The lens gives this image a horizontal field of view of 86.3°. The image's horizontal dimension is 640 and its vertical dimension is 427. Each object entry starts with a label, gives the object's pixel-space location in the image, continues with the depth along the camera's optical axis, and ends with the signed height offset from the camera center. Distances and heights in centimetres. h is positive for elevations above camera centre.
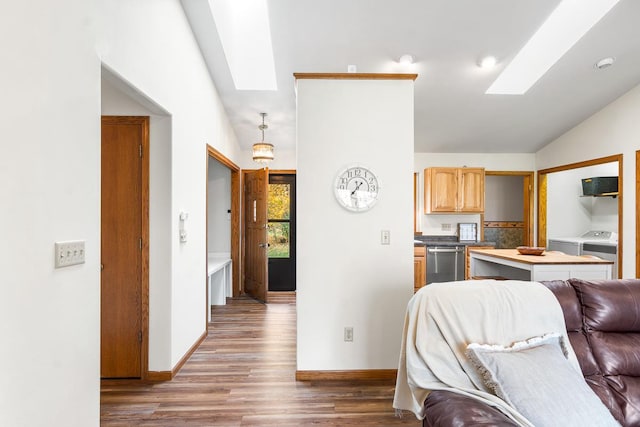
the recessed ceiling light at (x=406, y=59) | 367 +167
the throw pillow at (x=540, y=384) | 132 -71
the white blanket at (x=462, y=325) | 158 -55
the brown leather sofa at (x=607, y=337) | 156 -62
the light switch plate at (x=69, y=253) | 157 -19
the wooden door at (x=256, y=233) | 515 -32
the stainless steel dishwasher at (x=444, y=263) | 544 -80
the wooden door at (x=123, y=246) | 279 -27
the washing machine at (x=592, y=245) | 517 -51
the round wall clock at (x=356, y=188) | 282 +21
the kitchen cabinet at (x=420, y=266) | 535 -83
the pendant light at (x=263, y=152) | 454 +82
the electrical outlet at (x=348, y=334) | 284 -101
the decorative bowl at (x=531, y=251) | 395 -44
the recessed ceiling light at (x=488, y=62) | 371 +167
